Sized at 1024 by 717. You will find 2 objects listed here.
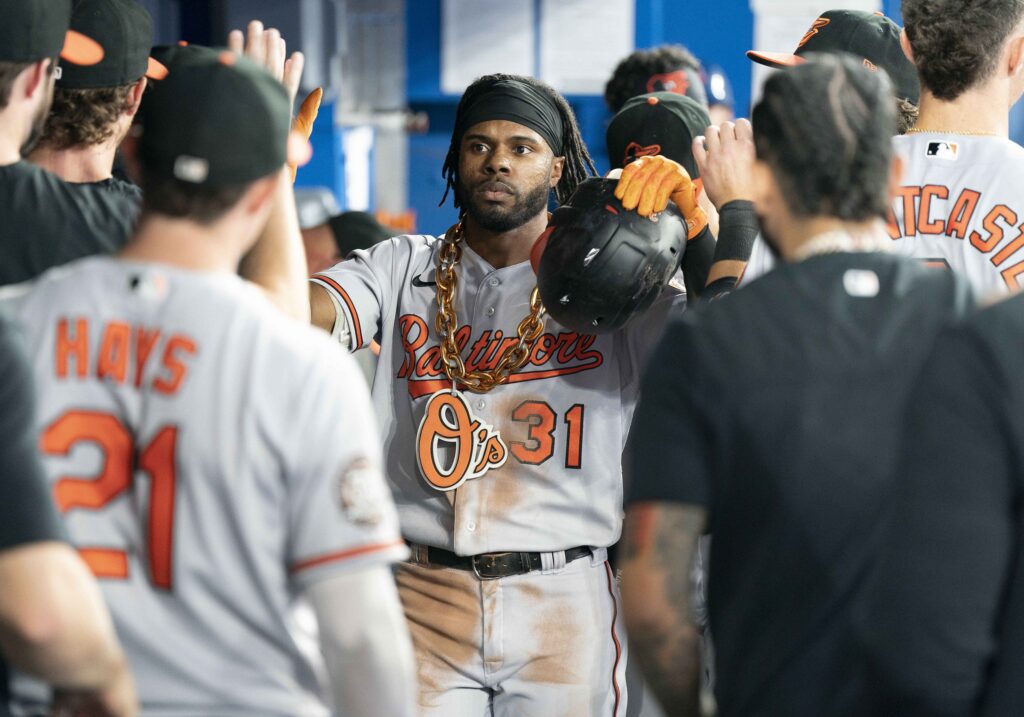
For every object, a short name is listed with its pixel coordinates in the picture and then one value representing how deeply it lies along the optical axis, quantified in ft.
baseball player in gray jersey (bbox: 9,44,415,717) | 26.79
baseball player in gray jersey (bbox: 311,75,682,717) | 29.92
